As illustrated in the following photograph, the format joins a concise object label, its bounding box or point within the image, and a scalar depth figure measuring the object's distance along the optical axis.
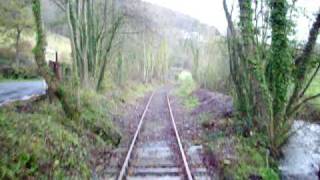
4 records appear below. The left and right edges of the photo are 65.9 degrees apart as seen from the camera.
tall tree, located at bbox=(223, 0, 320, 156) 6.94
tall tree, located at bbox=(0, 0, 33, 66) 25.99
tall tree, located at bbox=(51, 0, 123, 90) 11.78
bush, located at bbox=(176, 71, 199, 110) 15.84
